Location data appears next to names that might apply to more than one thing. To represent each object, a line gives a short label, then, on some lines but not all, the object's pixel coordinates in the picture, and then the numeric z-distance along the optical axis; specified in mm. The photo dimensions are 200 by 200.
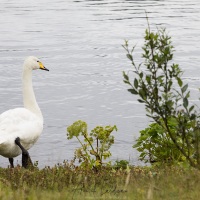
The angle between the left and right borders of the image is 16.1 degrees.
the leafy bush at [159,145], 13133
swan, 13133
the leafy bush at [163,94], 8141
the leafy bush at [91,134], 13281
